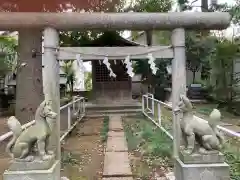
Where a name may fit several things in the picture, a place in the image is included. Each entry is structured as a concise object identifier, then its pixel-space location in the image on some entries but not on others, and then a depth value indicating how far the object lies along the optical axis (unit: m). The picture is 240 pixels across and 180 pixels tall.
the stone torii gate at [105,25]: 2.58
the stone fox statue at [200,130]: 2.41
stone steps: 8.30
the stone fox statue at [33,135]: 2.32
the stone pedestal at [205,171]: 2.45
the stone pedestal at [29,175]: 2.34
